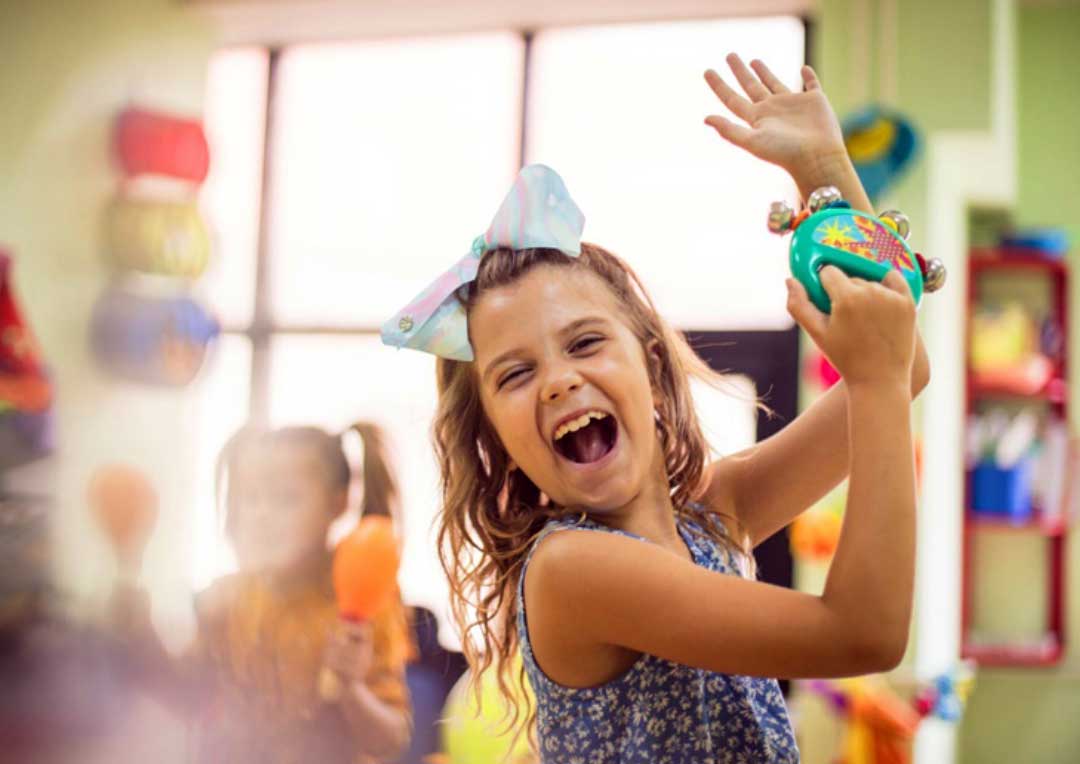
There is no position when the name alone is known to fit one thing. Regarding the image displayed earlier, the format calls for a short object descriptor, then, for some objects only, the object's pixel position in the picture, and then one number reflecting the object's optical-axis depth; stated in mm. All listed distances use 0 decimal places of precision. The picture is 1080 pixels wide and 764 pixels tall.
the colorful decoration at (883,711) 2291
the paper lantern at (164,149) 2984
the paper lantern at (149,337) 2977
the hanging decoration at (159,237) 2918
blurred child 2615
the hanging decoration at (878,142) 2688
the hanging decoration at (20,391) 2744
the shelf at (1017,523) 3033
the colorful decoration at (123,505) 2957
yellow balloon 2461
